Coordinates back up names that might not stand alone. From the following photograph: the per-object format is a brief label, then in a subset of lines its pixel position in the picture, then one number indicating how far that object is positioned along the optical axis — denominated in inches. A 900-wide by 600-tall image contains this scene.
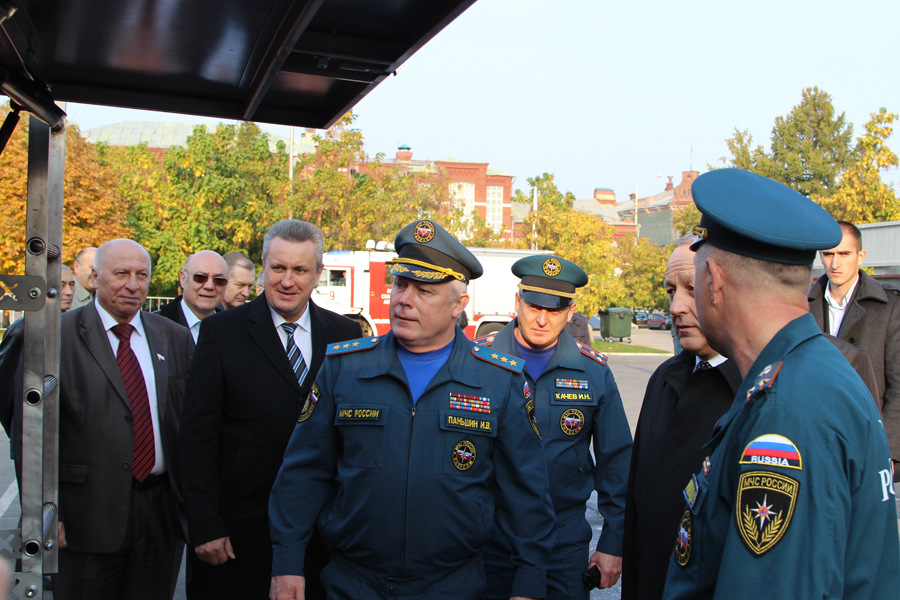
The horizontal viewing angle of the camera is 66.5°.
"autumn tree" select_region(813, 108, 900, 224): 825.5
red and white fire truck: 820.0
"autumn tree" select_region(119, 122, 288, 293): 979.3
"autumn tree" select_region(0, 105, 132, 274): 752.3
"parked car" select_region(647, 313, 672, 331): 1790.1
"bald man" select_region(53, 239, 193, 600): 122.6
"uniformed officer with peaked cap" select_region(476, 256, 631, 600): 120.6
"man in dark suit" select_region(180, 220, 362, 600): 116.9
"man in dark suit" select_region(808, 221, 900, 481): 166.3
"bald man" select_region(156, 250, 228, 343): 207.9
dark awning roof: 80.7
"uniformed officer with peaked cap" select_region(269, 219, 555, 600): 92.8
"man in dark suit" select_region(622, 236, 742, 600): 93.7
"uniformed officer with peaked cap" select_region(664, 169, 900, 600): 46.8
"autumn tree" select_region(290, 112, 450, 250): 864.3
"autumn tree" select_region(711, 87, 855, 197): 1585.9
